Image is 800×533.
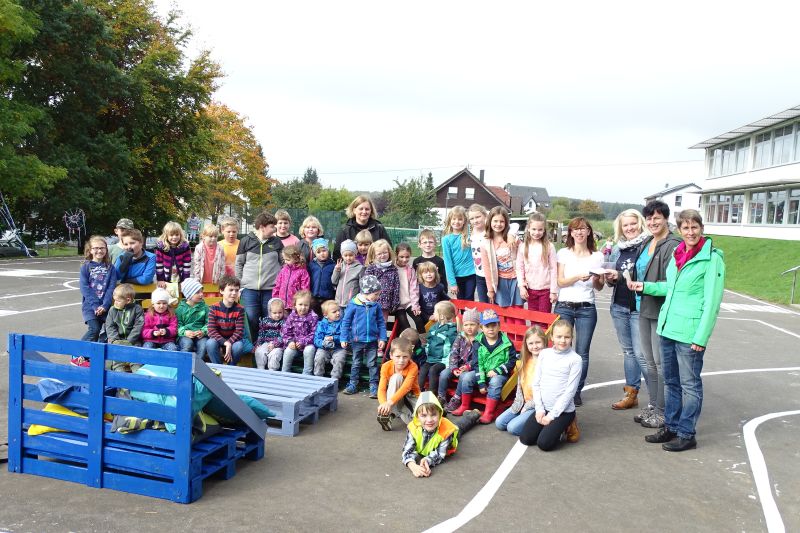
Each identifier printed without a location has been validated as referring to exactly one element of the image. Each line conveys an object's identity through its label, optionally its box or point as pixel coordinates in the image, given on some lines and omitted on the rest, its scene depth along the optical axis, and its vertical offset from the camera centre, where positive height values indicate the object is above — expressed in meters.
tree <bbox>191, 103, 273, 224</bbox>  50.66 +4.68
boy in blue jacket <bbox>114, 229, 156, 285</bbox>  7.96 -0.53
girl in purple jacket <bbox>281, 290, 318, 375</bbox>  7.42 -1.24
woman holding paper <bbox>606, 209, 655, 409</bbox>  6.60 -0.48
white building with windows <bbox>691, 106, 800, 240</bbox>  36.38 +4.62
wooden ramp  5.93 -1.64
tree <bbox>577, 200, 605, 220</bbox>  108.45 +6.24
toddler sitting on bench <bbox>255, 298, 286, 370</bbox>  7.49 -1.36
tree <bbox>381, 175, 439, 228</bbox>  53.44 +2.82
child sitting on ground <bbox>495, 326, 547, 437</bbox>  6.19 -1.39
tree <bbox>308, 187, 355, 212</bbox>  64.81 +3.05
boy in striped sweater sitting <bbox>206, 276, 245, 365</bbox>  7.46 -1.22
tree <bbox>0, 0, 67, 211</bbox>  21.84 +3.16
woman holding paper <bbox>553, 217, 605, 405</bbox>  6.79 -0.42
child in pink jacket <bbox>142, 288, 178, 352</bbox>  7.20 -1.18
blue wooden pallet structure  4.27 -1.52
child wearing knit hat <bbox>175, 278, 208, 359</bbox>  7.49 -1.16
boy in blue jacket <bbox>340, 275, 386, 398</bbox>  7.22 -1.08
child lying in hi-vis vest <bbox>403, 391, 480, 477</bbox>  5.22 -1.71
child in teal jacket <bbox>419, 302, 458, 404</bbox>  6.99 -1.18
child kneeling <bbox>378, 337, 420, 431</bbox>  6.22 -1.52
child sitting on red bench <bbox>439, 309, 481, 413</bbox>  6.71 -1.27
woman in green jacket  5.45 -0.63
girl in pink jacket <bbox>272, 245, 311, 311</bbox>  7.93 -0.62
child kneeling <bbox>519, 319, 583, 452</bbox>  5.73 -1.41
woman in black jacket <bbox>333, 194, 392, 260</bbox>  8.23 +0.13
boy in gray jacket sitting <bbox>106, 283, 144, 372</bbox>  7.10 -1.13
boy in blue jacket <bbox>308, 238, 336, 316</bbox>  8.11 -0.60
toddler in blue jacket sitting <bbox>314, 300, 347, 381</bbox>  7.36 -1.31
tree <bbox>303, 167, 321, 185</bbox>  123.46 +10.53
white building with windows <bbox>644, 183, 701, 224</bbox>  85.12 +6.90
